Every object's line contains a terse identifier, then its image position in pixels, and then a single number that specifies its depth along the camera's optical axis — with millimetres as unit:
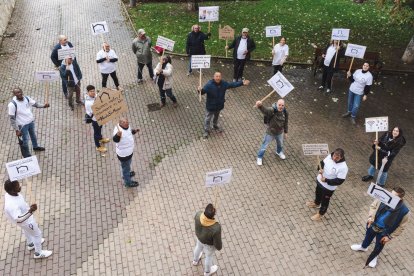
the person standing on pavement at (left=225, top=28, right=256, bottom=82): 13273
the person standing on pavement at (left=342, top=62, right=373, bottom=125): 11609
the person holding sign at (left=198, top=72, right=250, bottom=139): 10617
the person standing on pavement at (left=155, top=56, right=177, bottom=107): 11600
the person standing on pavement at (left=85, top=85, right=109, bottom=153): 9883
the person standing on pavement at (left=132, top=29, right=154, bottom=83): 12766
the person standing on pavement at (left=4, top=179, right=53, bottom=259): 6848
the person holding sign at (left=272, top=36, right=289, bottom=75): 13289
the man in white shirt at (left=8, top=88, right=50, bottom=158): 9398
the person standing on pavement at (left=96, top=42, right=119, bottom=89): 12094
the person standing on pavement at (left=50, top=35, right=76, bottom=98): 11797
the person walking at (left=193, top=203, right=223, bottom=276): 6609
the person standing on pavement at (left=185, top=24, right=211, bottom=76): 13570
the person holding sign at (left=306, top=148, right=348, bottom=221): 8086
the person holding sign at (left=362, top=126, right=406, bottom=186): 9289
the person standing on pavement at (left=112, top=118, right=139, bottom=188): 8617
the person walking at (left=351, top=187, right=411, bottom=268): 7117
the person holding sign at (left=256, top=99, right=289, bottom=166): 9773
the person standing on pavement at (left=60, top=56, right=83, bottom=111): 11492
